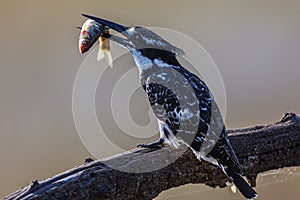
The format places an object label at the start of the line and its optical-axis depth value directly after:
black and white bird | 4.86
